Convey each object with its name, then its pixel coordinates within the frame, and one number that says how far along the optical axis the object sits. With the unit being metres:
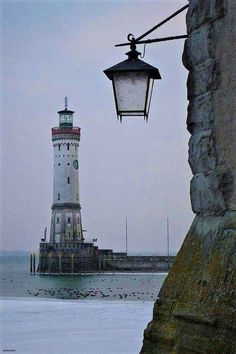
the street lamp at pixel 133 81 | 8.76
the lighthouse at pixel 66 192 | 152.23
